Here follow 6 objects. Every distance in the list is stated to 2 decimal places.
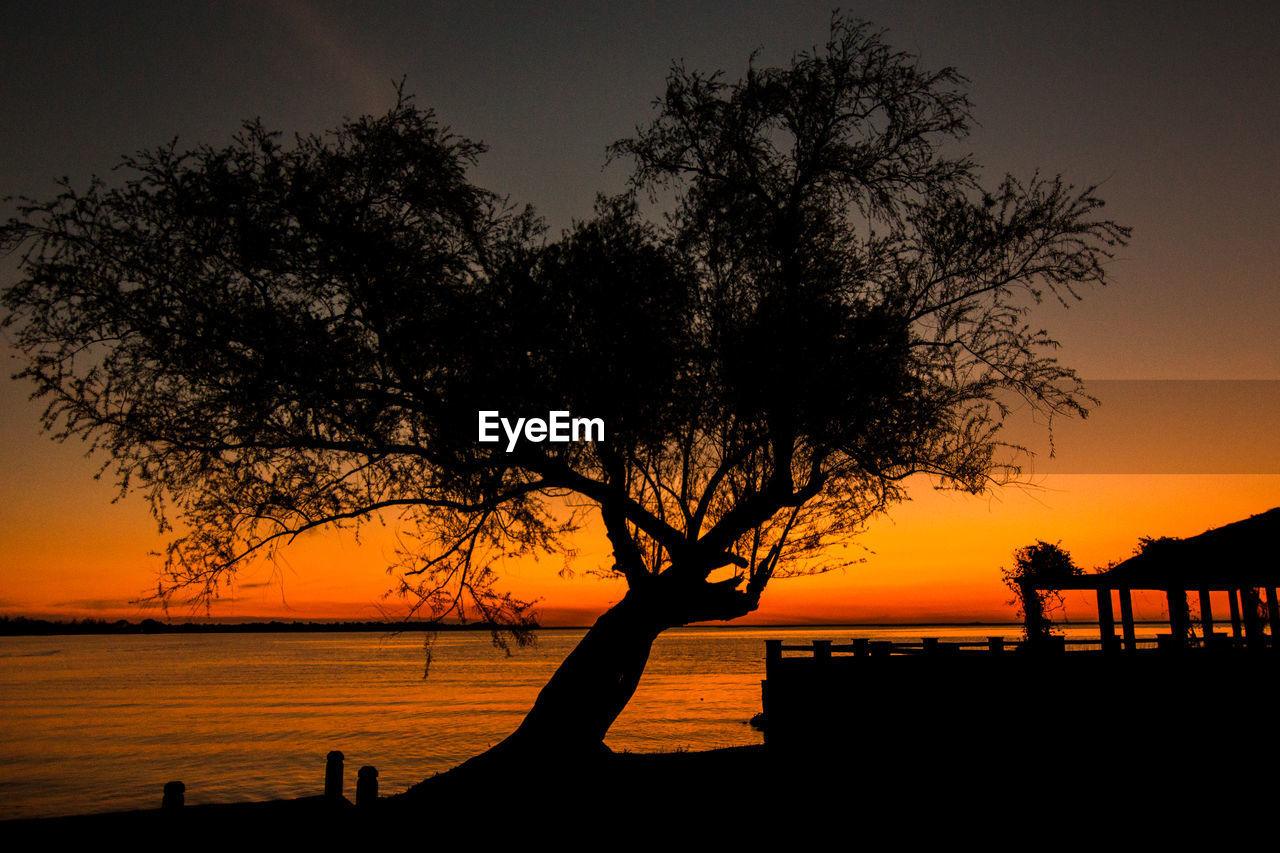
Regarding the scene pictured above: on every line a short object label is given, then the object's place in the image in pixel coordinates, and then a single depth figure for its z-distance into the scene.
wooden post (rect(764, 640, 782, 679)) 16.81
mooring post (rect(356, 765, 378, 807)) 11.91
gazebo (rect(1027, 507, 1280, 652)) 19.45
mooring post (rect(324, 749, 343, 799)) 13.55
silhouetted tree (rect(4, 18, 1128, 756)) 11.27
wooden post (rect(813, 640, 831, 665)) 15.51
